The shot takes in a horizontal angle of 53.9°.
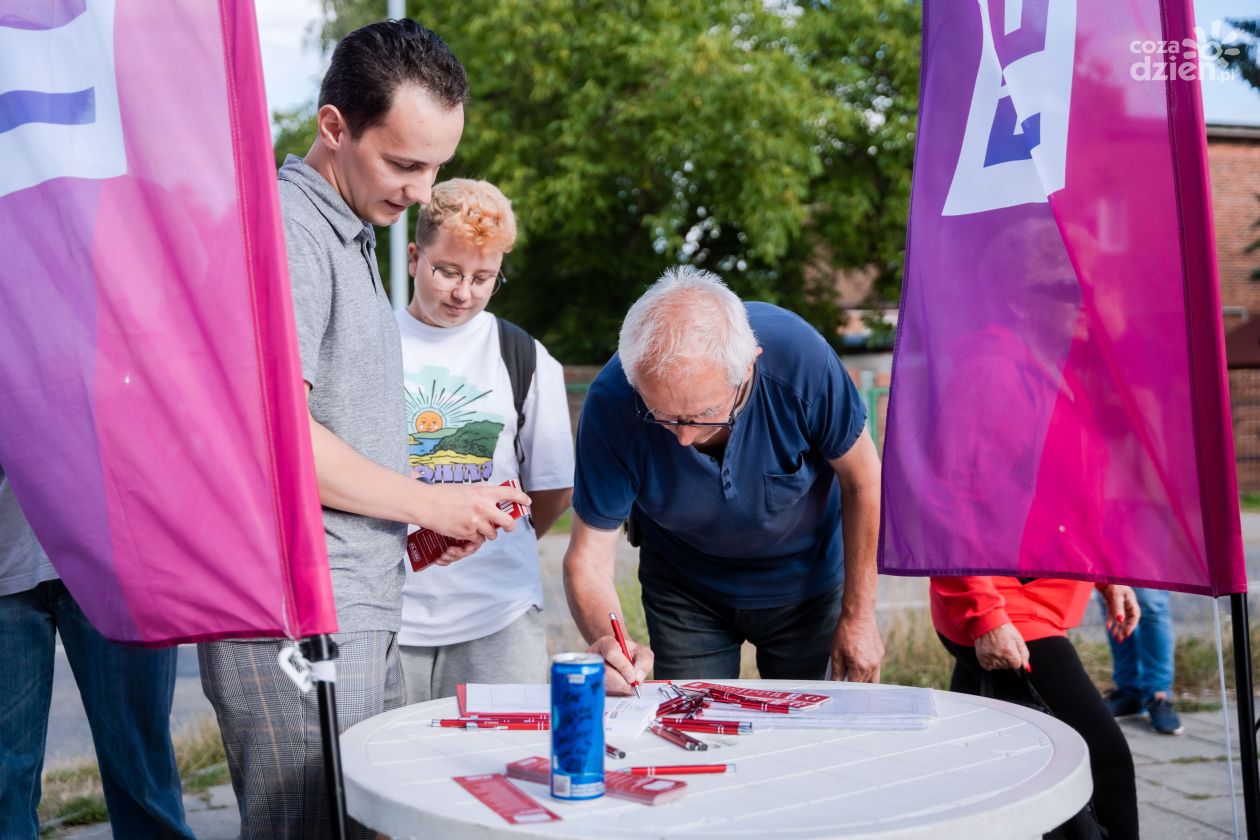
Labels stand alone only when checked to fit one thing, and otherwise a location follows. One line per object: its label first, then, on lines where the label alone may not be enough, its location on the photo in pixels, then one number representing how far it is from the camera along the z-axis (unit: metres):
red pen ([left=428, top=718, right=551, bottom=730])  2.26
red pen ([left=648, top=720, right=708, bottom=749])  2.11
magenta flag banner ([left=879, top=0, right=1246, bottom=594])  2.14
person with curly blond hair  3.17
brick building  22.25
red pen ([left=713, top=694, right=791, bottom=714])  2.37
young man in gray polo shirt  2.06
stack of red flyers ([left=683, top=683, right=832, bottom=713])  2.38
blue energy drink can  1.73
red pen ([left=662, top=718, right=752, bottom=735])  2.23
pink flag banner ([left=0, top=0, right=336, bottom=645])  1.88
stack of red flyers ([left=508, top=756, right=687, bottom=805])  1.76
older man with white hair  2.66
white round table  1.67
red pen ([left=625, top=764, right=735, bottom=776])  1.94
